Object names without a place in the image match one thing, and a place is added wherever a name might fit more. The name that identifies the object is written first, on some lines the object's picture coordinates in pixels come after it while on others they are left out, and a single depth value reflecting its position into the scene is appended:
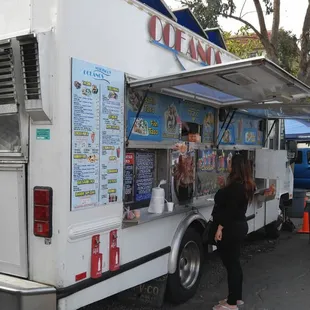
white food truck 2.89
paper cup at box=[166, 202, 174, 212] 4.10
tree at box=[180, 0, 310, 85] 11.17
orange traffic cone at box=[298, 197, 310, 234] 8.15
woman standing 4.12
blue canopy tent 10.80
